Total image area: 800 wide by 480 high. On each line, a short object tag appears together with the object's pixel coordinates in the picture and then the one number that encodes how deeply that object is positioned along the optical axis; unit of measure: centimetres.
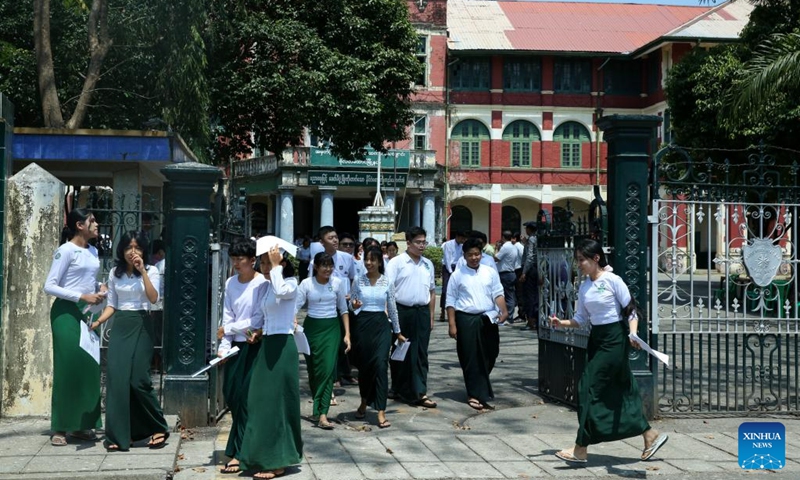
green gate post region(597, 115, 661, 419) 882
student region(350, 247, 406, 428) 888
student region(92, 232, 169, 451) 743
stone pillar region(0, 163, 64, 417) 876
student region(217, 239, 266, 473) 700
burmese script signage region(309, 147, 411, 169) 4106
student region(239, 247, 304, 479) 682
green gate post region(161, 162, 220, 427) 857
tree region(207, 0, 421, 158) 1972
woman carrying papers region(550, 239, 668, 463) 710
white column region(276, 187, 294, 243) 4112
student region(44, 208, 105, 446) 767
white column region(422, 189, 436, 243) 4144
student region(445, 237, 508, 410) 974
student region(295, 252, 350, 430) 872
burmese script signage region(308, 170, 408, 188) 4119
